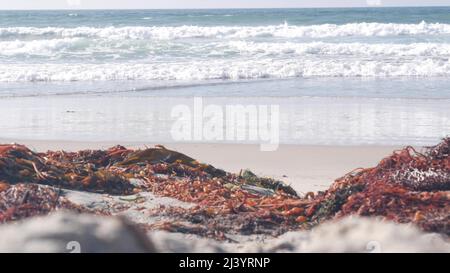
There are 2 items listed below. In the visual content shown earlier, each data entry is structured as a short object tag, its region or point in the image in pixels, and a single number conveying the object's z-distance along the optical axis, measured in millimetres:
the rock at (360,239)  3227
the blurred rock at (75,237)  3113
